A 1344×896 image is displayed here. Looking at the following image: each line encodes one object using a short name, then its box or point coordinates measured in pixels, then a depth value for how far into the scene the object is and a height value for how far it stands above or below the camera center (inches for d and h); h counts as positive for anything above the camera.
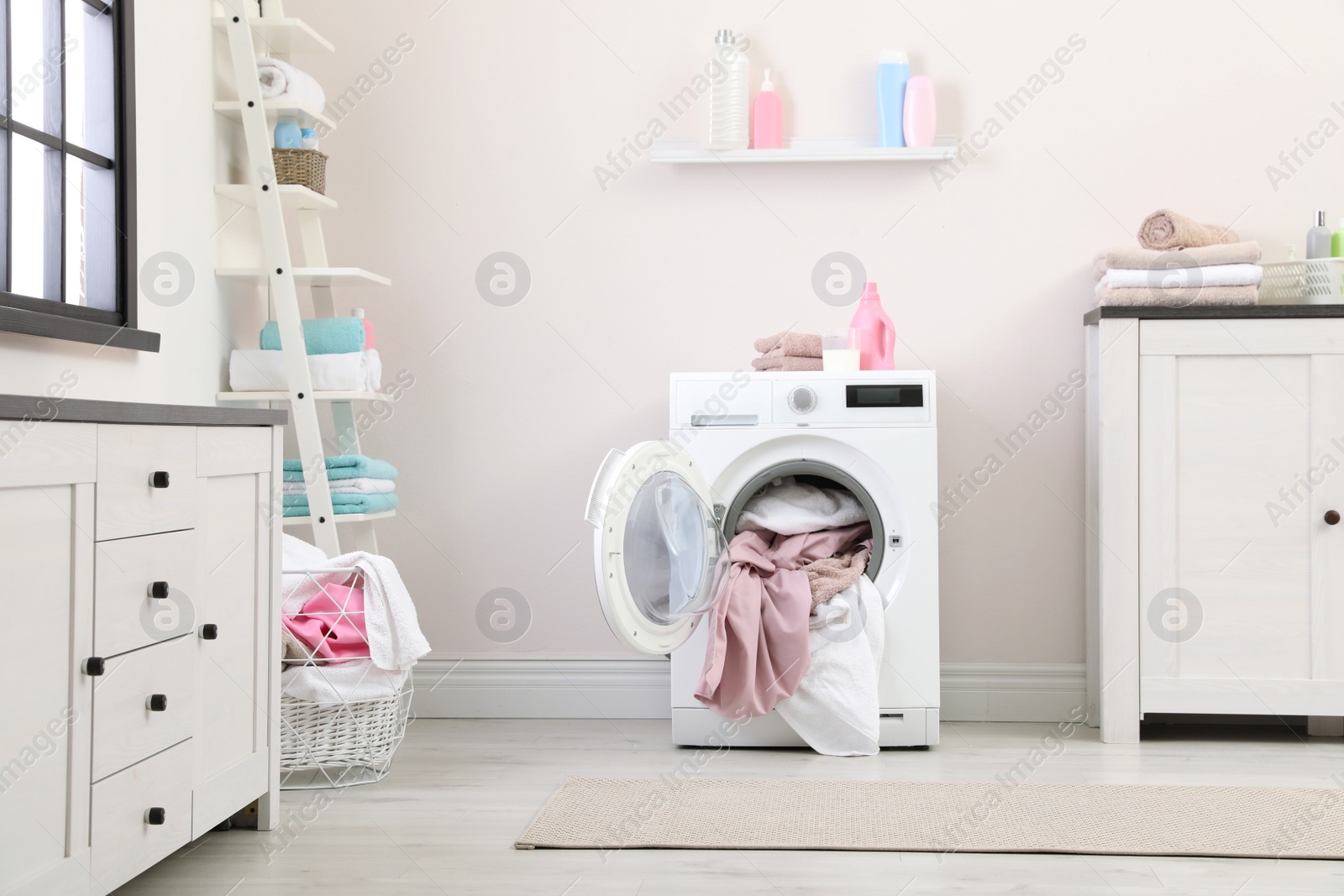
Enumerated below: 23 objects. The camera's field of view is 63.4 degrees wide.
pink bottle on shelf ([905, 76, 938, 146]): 113.3 +36.4
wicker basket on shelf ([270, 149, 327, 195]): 106.3 +28.7
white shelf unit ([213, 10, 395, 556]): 101.0 +18.1
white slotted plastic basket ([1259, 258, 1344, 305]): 106.2 +17.8
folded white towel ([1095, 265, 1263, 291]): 103.0 +17.6
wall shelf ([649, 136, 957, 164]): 114.0 +32.5
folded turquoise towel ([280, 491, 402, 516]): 103.0 -4.3
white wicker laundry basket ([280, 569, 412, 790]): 88.0 -23.2
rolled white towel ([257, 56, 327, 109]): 104.3 +36.5
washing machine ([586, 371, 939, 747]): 101.5 -0.8
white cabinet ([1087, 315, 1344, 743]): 101.3 -5.2
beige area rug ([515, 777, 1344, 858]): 74.8 -26.4
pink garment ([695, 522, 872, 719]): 96.3 -16.2
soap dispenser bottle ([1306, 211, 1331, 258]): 108.3 +22.0
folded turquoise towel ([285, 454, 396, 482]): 103.6 -0.9
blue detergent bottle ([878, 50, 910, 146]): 113.9 +38.4
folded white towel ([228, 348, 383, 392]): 104.4 +8.4
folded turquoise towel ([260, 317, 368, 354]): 105.0 +11.9
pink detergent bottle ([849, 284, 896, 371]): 108.0 +12.6
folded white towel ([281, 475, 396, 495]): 103.4 -2.7
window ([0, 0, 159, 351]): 77.4 +21.9
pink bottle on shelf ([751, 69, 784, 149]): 115.0 +36.1
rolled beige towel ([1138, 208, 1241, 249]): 105.5 +22.5
